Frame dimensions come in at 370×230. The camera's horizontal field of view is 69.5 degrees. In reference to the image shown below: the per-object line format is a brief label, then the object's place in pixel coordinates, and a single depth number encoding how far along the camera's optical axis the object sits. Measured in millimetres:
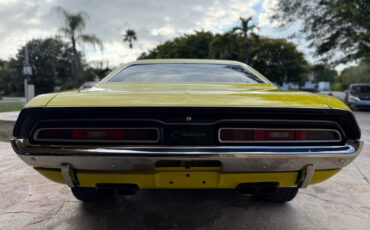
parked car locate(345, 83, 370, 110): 13367
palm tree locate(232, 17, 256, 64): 19328
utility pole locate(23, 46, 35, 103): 10738
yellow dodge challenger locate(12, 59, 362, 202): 1542
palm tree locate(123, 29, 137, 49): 42812
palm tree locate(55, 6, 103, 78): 20531
